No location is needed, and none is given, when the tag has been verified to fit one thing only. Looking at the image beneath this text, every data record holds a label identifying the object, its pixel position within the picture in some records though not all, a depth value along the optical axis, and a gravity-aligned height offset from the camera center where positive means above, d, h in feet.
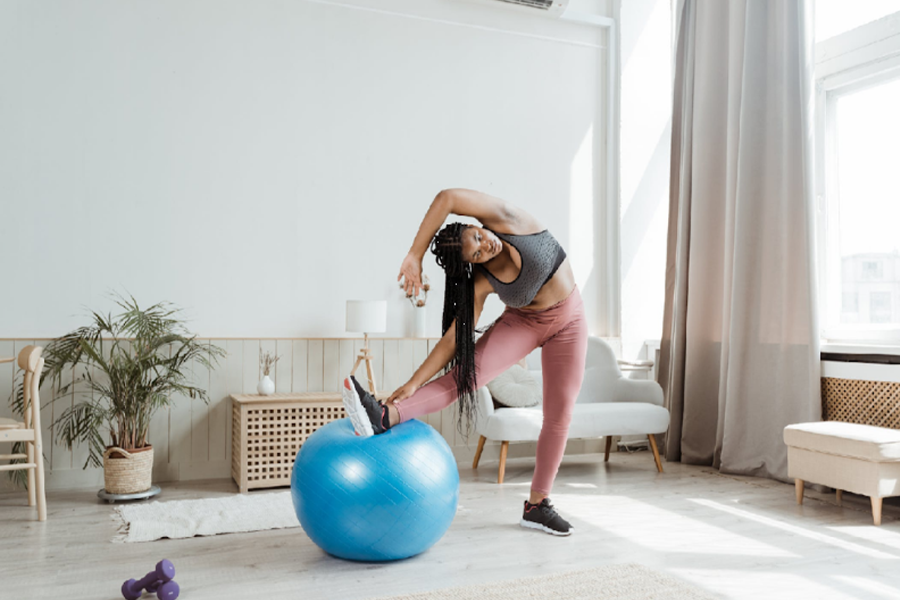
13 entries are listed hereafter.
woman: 8.34 +0.08
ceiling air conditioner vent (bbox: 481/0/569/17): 16.52 +7.14
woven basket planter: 11.92 -2.36
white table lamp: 13.82 +0.18
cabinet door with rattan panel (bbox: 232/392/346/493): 12.79 -1.83
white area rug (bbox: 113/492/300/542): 9.89 -2.75
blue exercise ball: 7.95 -1.79
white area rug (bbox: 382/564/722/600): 7.43 -2.65
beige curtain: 13.42 +1.70
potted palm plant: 12.07 -0.96
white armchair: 13.43 -1.54
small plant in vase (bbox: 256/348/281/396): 13.55 -0.89
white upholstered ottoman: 10.51 -1.85
